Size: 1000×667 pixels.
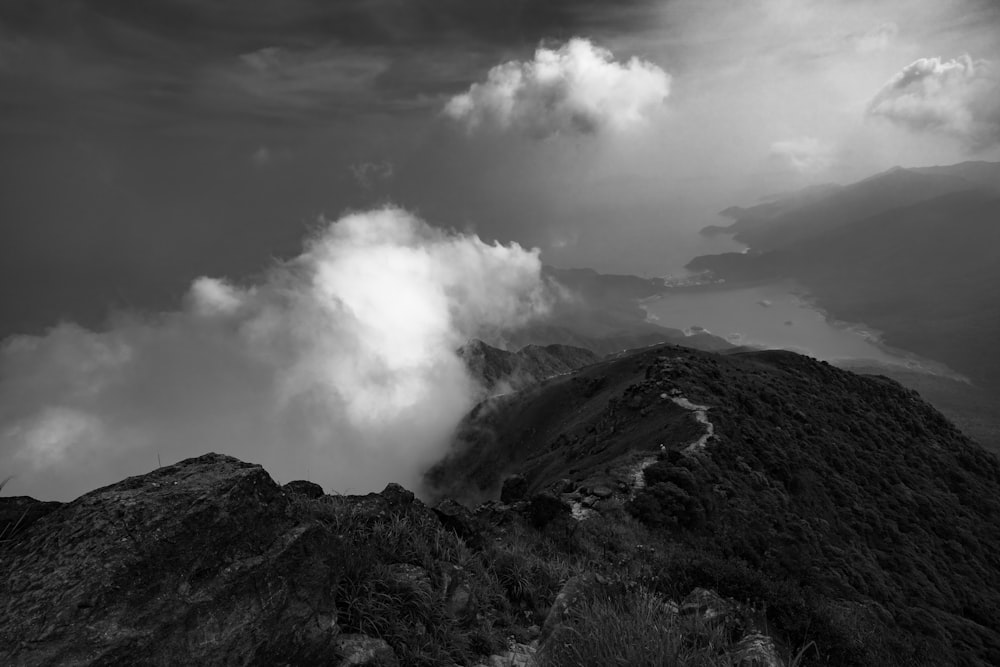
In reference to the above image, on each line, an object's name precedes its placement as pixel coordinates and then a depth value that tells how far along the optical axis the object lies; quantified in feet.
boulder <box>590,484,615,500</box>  115.75
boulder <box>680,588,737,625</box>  21.16
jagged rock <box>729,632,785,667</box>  16.72
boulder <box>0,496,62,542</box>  16.53
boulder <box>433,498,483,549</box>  31.09
